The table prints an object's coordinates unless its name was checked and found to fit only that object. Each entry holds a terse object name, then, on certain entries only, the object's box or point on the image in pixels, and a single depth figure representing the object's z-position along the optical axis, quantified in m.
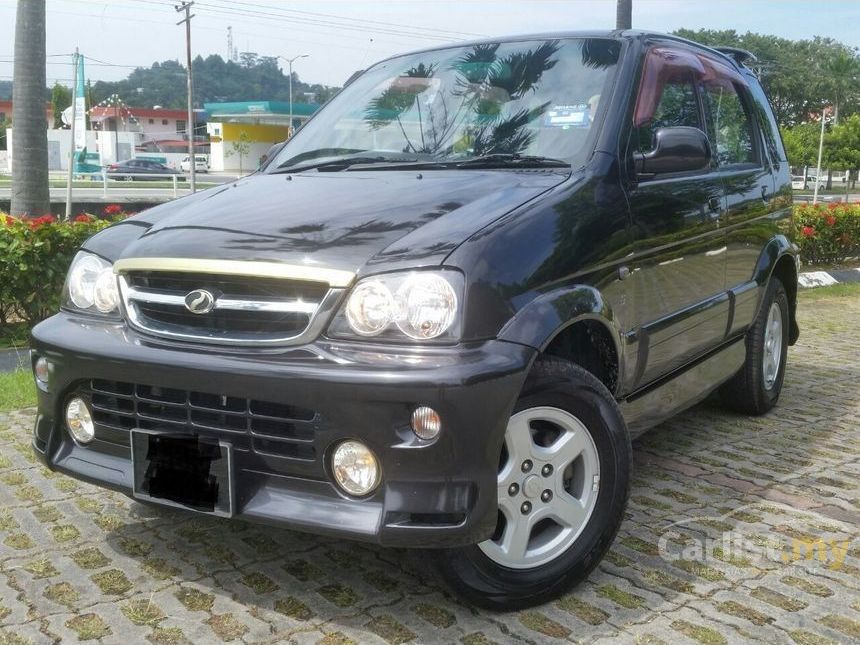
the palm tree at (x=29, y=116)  10.08
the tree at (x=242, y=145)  58.12
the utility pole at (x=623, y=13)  11.99
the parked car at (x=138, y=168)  45.49
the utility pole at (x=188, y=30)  38.34
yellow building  59.66
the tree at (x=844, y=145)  61.81
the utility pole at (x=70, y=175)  14.94
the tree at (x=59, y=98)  87.88
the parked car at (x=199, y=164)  57.02
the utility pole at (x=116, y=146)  59.47
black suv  2.62
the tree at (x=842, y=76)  92.50
